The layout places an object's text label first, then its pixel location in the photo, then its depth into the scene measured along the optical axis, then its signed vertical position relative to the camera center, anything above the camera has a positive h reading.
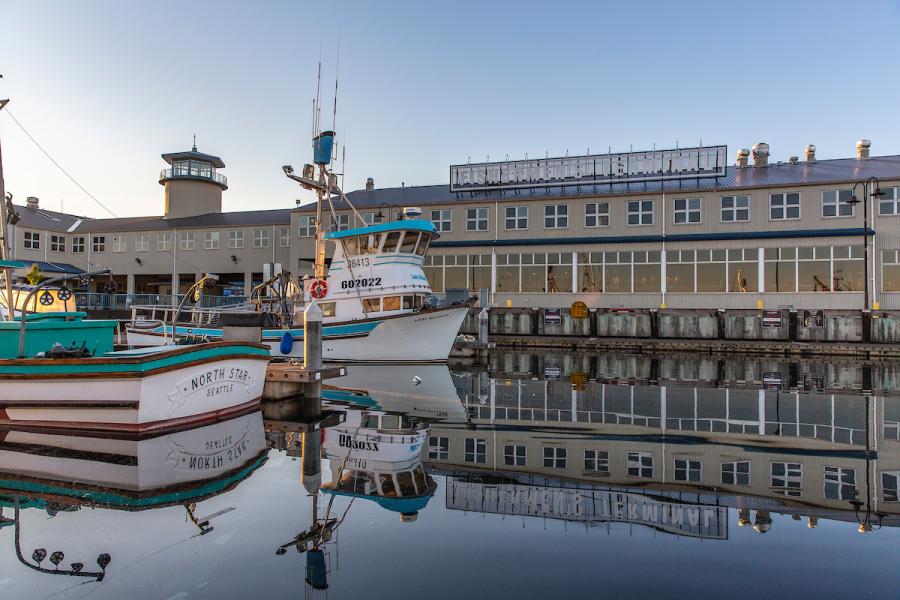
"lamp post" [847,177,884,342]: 28.84 +5.87
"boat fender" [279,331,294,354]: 20.78 -1.25
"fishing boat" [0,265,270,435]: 9.76 -1.42
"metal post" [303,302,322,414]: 12.46 -0.88
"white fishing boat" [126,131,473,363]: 21.62 +0.12
